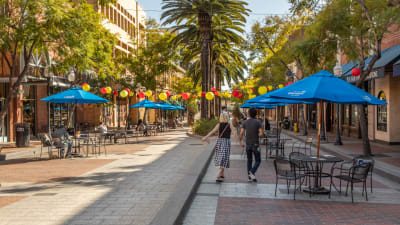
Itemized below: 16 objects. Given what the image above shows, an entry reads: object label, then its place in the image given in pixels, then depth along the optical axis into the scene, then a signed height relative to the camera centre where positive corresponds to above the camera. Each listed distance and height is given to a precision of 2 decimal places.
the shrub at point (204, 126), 25.33 -0.81
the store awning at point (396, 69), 14.92 +1.92
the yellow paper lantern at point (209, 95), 24.33 +1.35
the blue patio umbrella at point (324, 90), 7.57 +0.53
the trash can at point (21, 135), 18.11 -0.99
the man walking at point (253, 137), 9.03 -0.57
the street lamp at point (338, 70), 17.52 +2.18
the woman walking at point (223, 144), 9.18 -0.76
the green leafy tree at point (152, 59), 33.16 +5.27
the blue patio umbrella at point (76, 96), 14.43 +0.79
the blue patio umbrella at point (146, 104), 28.12 +0.88
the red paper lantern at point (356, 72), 14.53 +1.75
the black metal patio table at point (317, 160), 7.63 -0.99
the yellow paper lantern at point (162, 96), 24.86 +1.33
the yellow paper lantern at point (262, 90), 22.59 +1.56
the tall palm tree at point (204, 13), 25.72 +7.64
